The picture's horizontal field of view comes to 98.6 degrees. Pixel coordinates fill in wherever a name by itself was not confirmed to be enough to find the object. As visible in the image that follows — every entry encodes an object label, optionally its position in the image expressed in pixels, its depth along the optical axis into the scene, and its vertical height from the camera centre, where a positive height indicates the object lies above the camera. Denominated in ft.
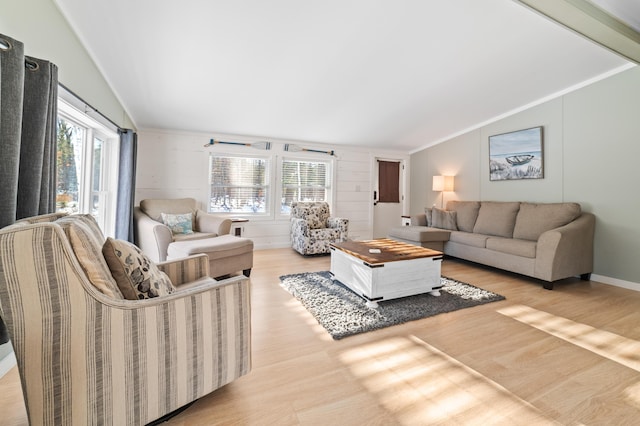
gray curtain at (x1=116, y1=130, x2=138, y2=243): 10.99 +1.26
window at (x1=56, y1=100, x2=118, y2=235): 7.64 +1.66
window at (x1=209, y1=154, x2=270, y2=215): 15.79 +2.01
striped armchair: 2.87 -1.48
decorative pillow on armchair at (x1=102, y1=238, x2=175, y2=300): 3.73 -0.78
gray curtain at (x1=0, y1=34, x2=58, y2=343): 3.99 +1.33
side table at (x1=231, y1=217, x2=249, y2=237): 13.82 -0.36
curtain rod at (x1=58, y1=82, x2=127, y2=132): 6.38 +3.13
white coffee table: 8.08 -1.60
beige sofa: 9.97 -0.62
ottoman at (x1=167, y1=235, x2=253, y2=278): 9.11 -1.15
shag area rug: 6.98 -2.50
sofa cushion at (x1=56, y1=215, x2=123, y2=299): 3.18 -0.48
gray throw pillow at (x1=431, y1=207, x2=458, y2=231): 15.14 +0.10
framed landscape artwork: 12.96 +3.33
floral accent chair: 14.35 -0.49
